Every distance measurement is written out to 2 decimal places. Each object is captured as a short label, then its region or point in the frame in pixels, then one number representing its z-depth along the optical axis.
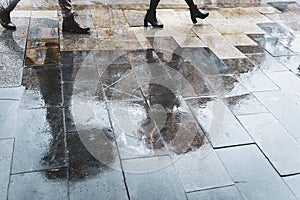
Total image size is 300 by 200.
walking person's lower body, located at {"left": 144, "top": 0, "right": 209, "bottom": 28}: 4.90
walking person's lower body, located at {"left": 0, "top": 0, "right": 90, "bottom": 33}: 4.46
